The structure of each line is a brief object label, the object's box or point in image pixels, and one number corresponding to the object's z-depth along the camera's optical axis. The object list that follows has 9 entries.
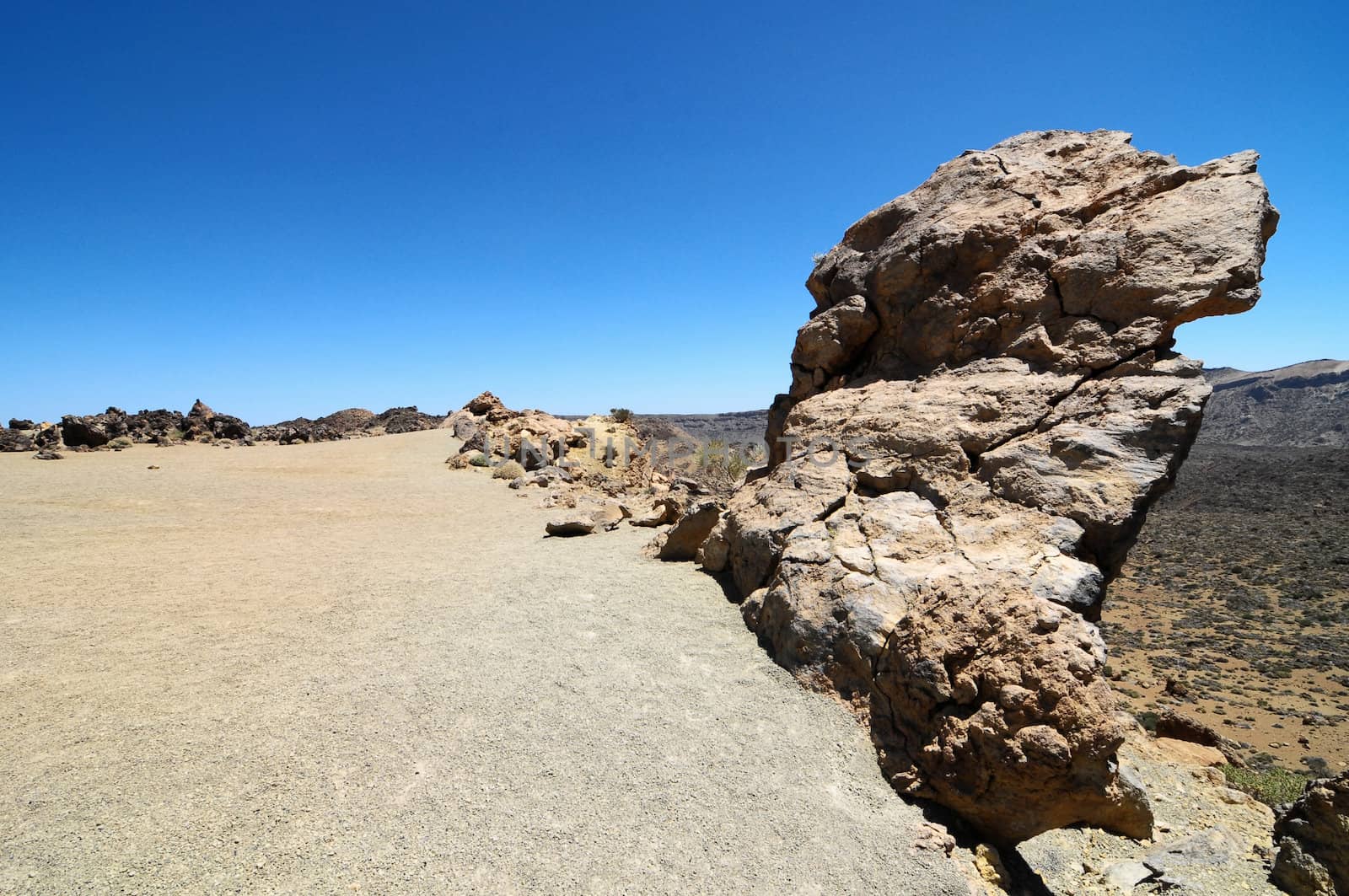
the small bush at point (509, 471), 17.11
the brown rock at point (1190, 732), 7.98
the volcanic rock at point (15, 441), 19.22
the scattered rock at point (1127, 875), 4.44
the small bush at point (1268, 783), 6.60
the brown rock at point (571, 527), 10.45
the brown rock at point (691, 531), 8.42
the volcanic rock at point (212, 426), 23.94
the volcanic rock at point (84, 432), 20.00
